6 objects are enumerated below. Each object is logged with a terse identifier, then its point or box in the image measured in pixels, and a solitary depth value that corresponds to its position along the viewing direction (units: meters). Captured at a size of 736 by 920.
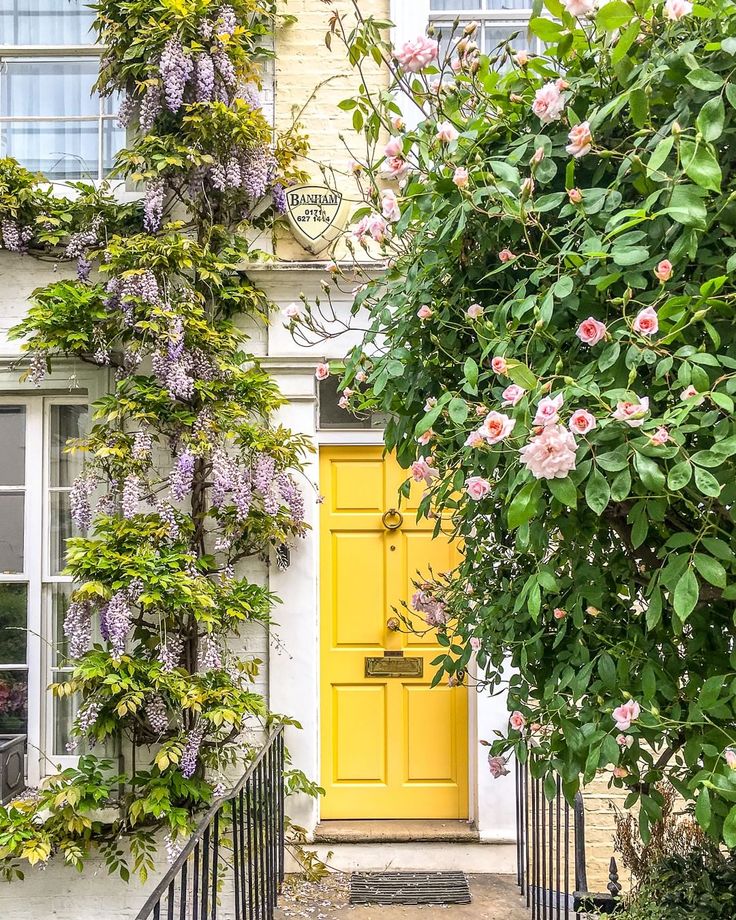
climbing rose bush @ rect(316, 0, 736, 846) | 1.46
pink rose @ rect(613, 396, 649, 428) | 1.39
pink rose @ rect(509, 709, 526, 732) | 2.03
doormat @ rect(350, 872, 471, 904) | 3.65
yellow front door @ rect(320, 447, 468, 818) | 4.23
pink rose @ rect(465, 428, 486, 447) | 1.64
